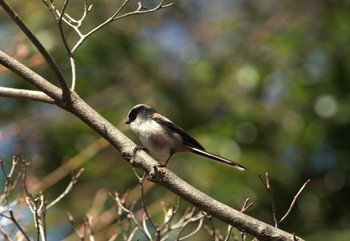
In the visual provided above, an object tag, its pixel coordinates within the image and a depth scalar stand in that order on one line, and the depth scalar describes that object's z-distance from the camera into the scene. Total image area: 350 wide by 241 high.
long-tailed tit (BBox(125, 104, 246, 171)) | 7.95
